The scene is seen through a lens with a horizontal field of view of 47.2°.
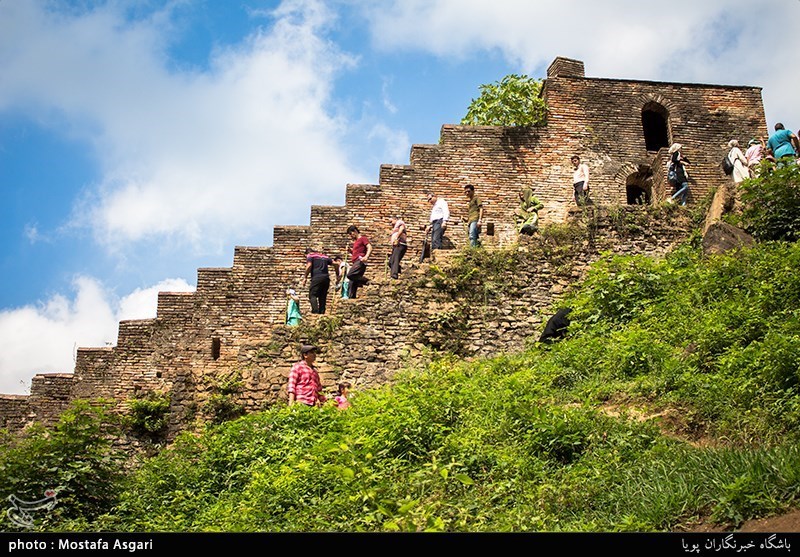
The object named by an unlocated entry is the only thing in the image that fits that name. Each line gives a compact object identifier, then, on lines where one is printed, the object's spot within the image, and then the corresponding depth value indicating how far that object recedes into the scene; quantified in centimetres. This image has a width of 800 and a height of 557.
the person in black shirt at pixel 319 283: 1482
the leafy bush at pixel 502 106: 1959
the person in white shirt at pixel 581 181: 1723
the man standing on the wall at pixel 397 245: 1551
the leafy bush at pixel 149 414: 1313
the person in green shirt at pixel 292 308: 1531
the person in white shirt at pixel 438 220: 1644
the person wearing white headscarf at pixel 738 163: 1675
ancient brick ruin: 1331
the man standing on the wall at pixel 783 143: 1616
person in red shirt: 1504
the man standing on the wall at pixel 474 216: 1647
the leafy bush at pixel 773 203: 1353
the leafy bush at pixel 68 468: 908
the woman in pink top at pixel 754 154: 1681
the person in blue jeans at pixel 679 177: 1728
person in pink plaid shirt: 1122
